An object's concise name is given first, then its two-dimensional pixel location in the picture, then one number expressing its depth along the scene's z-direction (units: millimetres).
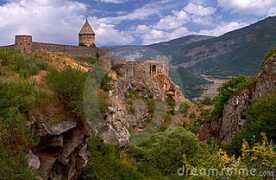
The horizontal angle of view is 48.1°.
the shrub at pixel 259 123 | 17072
